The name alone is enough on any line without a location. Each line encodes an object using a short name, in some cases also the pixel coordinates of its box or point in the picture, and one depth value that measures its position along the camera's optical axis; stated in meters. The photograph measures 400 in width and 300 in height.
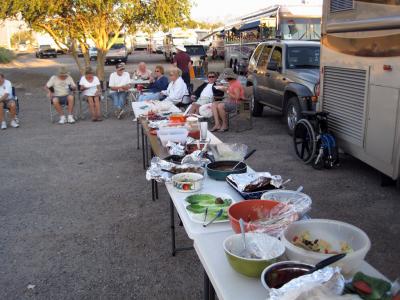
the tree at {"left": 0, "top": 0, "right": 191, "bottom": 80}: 17.14
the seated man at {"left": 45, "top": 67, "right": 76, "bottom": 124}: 10.46
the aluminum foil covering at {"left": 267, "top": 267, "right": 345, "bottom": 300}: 1.45
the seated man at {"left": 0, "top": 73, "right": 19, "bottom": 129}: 9.90
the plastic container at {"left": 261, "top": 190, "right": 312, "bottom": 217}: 2.41
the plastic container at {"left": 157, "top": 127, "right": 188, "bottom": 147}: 4.11
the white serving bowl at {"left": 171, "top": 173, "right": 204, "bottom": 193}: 2.89
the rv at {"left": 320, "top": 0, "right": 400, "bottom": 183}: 4.63
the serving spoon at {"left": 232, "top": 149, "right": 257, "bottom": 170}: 3.22
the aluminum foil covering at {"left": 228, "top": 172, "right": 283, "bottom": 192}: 2.75
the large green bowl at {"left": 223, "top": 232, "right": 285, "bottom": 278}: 1.79
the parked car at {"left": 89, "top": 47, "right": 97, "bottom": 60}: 36.71
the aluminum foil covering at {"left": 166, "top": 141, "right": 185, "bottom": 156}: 3.69
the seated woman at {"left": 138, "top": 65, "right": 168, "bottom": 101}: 9.15
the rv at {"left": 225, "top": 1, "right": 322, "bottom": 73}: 13.34
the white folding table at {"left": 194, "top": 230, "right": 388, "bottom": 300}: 1.74
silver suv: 7.96
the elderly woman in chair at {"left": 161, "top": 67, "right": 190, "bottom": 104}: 8.67
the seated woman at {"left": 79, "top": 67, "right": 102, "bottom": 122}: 10.60
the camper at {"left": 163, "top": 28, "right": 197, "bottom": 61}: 32.97
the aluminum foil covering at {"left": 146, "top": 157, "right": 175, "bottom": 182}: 3.11
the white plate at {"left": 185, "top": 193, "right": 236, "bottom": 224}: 2.40
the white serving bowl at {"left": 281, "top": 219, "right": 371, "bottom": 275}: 1.70
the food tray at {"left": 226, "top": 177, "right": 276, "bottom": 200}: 2.70
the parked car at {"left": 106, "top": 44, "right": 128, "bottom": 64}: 32.41
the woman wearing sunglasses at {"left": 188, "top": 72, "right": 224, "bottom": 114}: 9.17
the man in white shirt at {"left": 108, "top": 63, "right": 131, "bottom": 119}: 10.86
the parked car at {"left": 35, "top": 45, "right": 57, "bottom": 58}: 44.09
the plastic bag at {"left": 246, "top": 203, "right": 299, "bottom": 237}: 2.10
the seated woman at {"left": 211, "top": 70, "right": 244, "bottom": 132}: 8.84
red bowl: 2.32
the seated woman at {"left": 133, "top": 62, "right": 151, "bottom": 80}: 11.88
